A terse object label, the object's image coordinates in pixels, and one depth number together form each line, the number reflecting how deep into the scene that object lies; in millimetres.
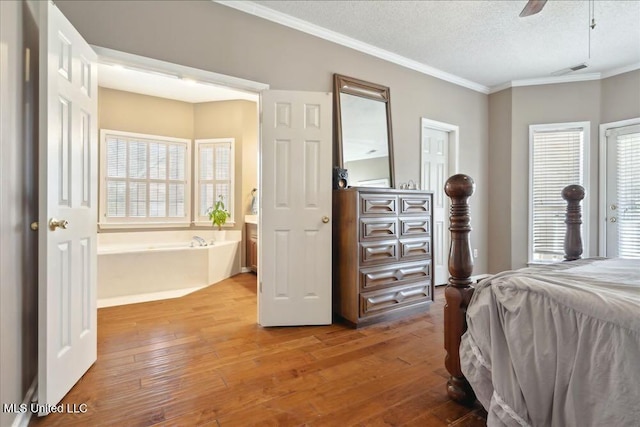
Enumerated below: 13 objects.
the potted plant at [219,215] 4805
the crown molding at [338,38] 2578
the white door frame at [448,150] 3889
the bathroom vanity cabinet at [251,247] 4679
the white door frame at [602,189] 3756
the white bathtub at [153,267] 3436
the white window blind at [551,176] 3963
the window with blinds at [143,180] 4512
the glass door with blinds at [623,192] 3537
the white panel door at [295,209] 2570
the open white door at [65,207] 1442
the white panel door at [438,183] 3951
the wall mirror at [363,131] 3037
